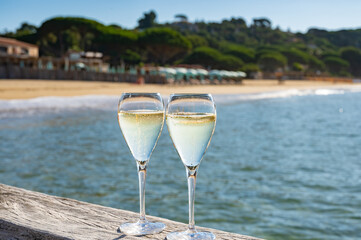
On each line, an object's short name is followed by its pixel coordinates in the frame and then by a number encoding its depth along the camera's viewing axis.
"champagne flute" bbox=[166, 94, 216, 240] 1.40
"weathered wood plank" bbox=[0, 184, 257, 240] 1.27
